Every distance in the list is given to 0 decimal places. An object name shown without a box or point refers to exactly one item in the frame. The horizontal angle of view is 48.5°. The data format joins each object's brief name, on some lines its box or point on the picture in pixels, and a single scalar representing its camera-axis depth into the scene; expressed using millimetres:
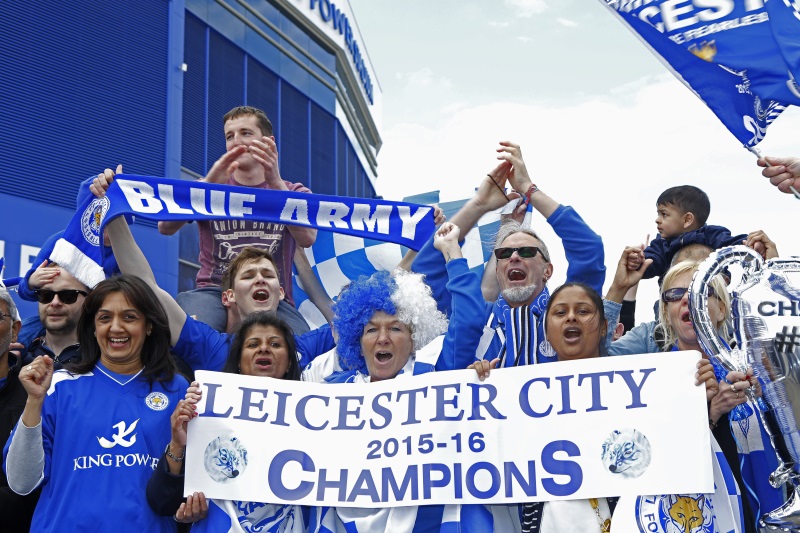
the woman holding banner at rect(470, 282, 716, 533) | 3771
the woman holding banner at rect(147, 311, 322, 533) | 3682
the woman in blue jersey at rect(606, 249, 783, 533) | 3578
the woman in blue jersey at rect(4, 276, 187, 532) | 3547
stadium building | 14055
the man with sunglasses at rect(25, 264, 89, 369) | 4840
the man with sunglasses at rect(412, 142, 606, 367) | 4590
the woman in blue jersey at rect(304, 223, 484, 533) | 3885
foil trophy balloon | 3229
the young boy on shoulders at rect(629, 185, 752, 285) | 5301
